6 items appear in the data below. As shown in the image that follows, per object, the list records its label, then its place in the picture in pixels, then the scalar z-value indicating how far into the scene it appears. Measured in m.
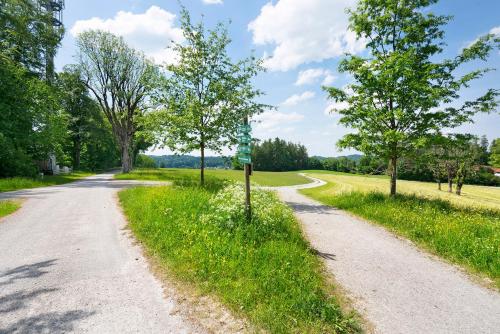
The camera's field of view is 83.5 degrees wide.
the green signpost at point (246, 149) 8.30
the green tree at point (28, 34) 23.02
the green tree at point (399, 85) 12.66
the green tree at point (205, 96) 16.30
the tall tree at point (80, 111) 45.91
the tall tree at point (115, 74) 33.03
